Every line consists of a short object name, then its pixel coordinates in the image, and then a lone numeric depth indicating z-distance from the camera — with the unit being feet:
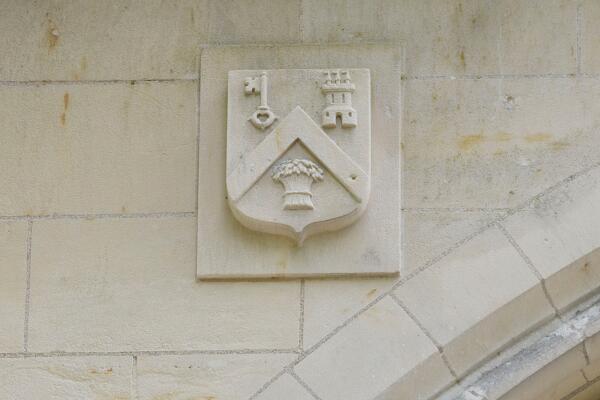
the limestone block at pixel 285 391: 30.14
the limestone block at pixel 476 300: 30.37
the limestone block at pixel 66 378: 30.50
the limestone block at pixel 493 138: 31.24
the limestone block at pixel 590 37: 31.83
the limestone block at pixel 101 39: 32.40
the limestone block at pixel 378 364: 30.12
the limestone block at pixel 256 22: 32.37
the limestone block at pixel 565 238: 30.66
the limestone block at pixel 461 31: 31.99
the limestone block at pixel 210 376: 30.35
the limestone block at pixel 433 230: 30.86
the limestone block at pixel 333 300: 30.55
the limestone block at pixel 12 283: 30.96
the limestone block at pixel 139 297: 30.68
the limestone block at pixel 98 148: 31.60
